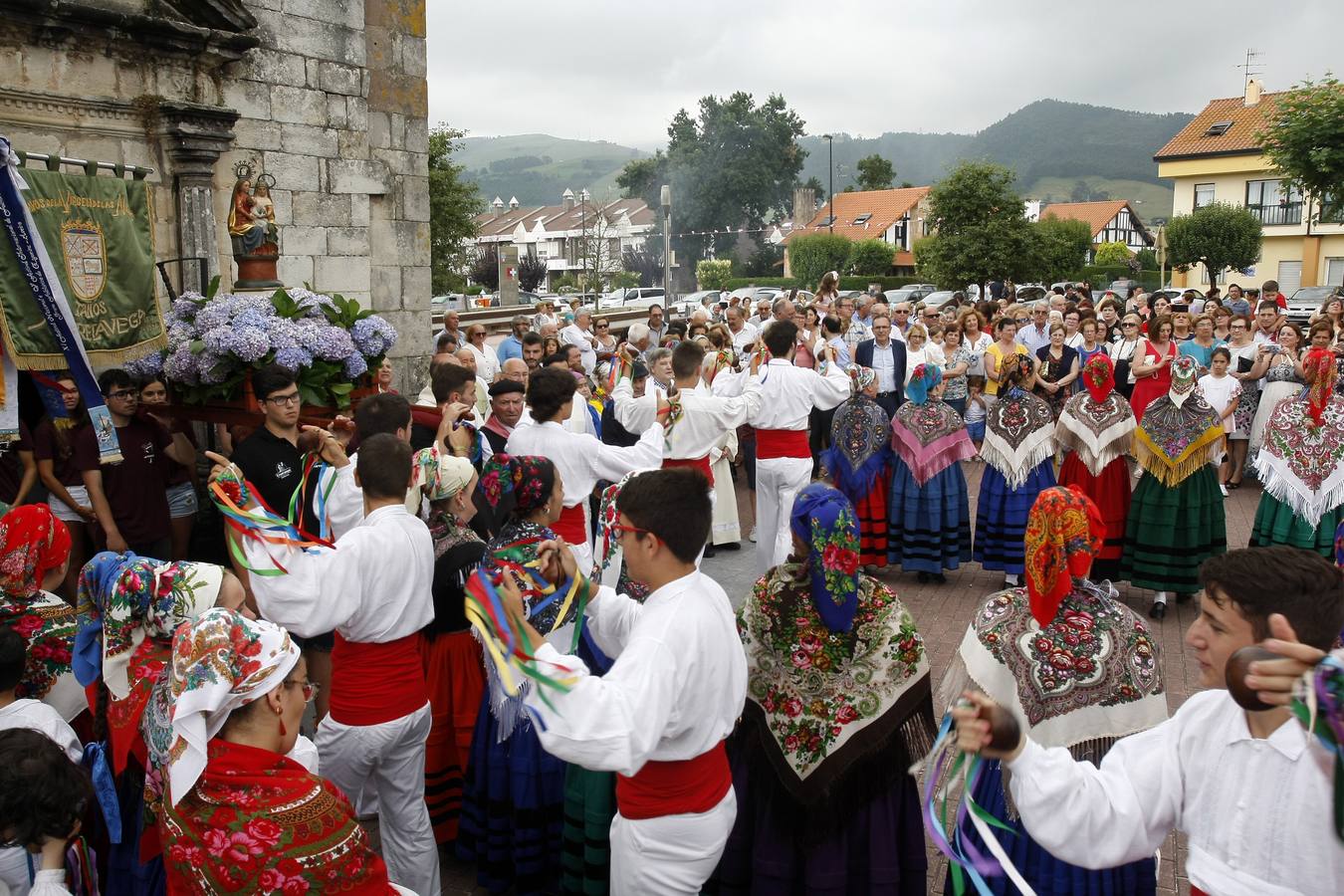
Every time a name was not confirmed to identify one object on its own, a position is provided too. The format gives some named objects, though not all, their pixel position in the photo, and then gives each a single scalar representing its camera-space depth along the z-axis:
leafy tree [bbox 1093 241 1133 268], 52.41
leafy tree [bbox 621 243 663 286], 69.75
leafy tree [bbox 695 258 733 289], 55.34
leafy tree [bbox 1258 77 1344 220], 23.72
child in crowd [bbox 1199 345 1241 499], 10.59
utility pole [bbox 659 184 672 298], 23.72
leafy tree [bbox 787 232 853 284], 54.31
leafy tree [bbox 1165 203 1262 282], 38.66
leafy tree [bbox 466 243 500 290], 60.12
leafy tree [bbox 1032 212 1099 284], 28.25
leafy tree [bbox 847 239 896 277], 54.69
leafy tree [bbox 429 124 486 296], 31.47
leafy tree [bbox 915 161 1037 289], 27.58
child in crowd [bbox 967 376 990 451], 12.74
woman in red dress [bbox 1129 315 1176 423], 8.92
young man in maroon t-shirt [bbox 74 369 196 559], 6.21
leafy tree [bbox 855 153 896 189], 85.50
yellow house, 45.34
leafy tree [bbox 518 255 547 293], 59.50
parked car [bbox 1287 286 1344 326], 29.63
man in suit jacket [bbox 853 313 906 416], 11.34
